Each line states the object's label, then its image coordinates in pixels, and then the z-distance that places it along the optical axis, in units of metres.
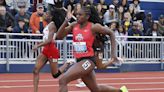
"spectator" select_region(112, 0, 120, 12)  21.94
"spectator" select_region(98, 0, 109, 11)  21.22
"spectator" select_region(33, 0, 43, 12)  20.74
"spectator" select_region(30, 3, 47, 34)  16.97
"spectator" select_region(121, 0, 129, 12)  22.28
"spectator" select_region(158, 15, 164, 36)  22.29
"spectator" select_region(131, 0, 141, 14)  23.00
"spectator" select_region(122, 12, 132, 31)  21.12
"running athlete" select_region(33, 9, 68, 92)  10.82
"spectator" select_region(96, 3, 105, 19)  20.45
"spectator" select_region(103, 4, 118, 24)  20.39
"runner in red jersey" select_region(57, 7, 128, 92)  8.73
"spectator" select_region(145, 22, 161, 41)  21.58
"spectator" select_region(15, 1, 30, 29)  17.97
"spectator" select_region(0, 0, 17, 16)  18.60
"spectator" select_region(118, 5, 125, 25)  21.57
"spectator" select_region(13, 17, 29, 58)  17.45
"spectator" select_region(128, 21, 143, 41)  20.60
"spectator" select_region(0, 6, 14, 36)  17.45
